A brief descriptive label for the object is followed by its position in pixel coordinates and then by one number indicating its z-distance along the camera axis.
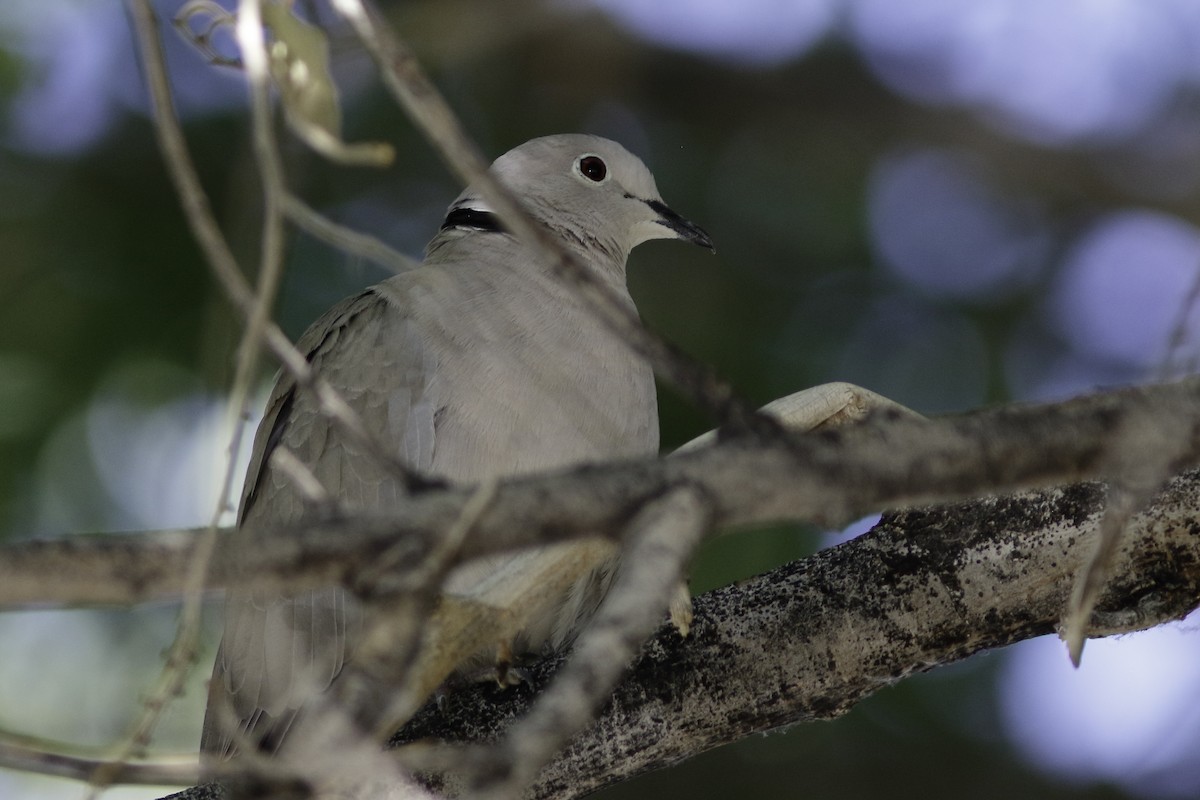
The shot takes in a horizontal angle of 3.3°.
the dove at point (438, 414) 4.33
